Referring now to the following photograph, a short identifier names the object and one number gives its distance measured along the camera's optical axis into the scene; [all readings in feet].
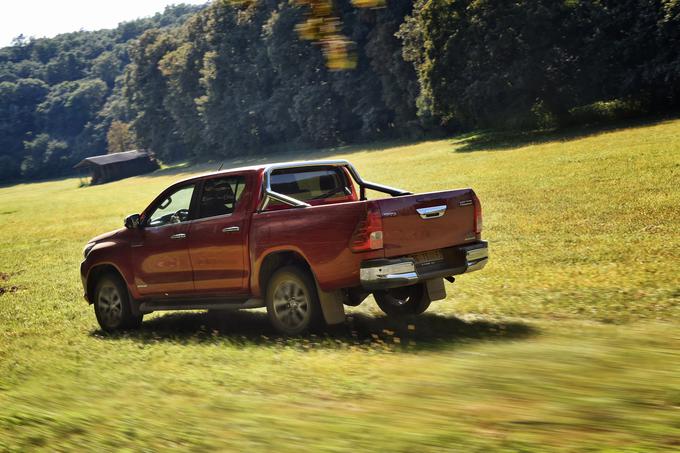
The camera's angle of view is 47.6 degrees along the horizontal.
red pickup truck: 25.31
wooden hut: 322.34
